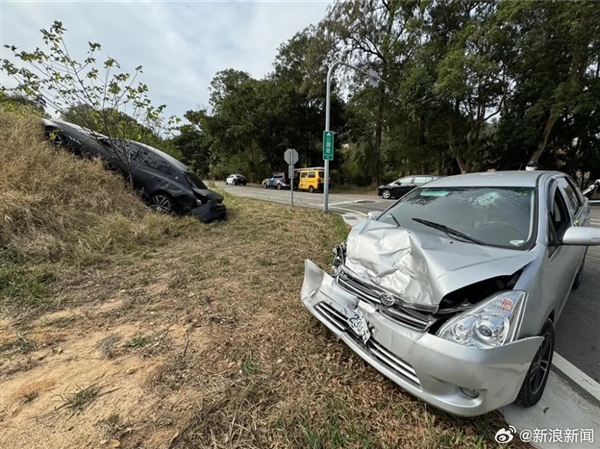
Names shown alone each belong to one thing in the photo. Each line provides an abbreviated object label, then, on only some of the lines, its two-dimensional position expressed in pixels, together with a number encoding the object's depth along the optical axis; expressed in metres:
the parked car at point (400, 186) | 15.69
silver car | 1.48
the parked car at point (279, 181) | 24.85
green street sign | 9.44
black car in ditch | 6.79
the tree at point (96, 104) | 5.57
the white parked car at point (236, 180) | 30.89
